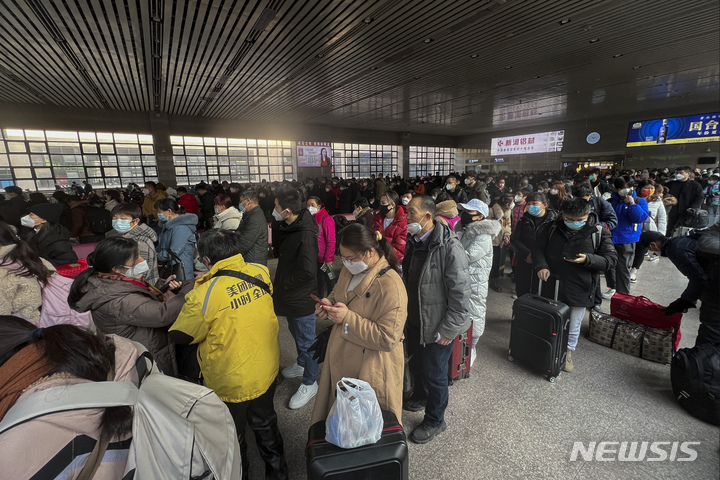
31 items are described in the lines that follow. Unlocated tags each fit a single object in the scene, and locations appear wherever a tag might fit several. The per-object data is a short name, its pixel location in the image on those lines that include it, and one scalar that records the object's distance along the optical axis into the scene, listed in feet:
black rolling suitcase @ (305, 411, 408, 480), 4.79
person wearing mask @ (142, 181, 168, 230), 23.04
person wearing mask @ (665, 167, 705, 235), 20.24
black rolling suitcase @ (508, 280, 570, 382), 9.33
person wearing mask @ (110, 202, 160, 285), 10.49
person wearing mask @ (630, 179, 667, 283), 17.29
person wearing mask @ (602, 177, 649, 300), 14.55
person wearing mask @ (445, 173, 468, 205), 24.65
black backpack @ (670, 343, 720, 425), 7.50
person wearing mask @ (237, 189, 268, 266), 11.50
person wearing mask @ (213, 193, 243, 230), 13.24
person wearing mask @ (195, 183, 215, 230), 26.03
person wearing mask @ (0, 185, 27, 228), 16.42
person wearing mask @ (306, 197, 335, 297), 12.86
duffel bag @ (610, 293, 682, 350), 10.38
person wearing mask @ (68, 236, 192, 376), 5.65
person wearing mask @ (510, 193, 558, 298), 12.56
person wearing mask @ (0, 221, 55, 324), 7.02
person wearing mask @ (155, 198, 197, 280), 12.07
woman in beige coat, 5.35
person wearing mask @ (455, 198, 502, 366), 9.70
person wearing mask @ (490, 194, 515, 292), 16.98
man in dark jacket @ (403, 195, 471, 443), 6.89
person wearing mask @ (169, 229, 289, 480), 5.27
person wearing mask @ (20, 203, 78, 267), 10.57
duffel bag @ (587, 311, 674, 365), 10.16
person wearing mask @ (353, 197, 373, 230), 16.53
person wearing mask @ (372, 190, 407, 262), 12.56
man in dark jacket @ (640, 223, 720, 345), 7.14
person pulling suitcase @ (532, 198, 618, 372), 9.37
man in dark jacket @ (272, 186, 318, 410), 8.40
